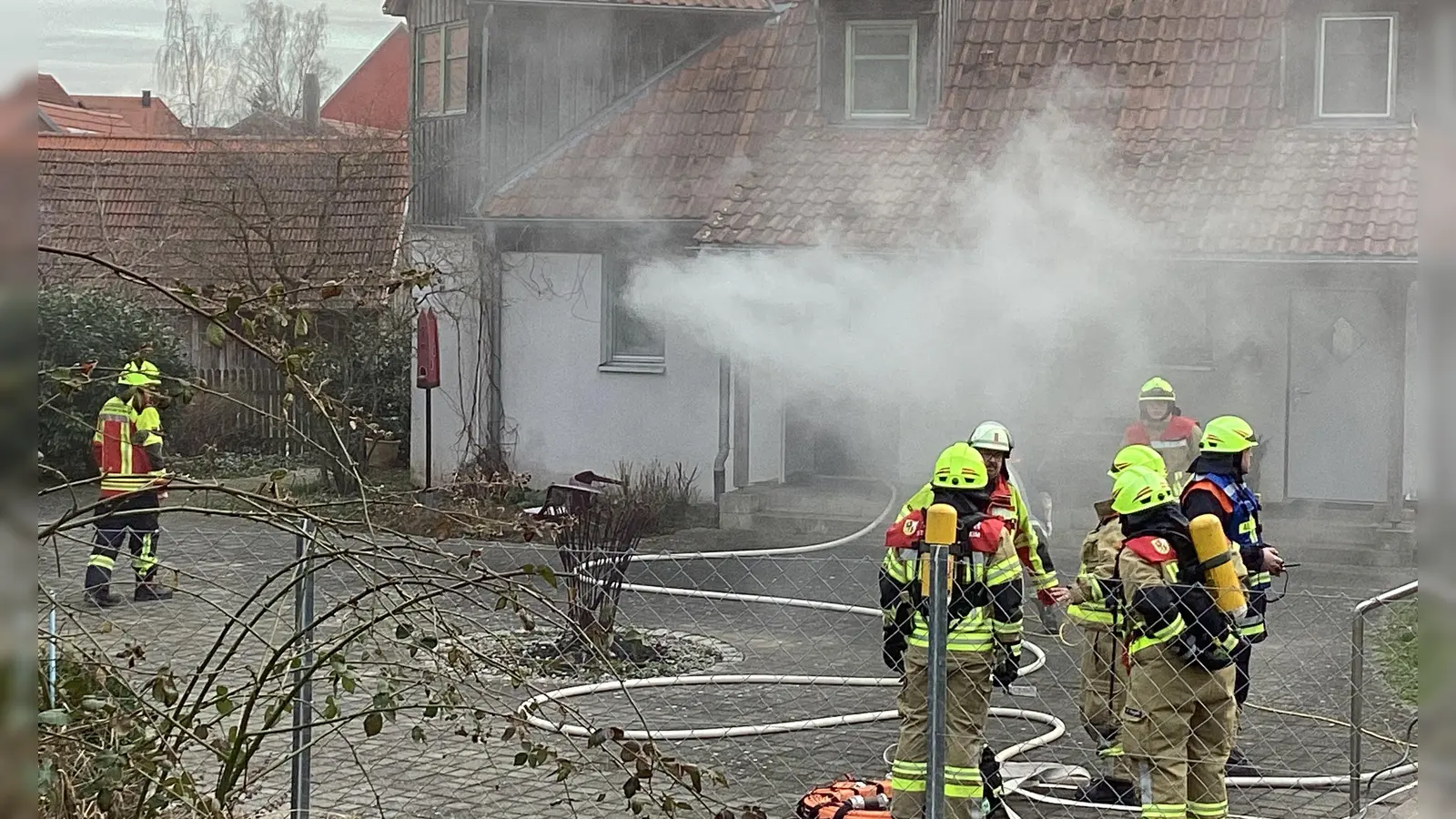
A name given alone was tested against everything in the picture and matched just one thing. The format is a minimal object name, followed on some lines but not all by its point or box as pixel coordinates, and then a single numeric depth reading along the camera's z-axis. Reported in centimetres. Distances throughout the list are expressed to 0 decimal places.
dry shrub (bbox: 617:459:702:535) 1599
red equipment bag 597
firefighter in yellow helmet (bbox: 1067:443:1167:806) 691
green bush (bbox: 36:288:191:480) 1748
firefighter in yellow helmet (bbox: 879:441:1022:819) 586
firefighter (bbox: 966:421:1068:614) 684
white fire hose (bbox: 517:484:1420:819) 677
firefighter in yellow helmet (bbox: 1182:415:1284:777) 670
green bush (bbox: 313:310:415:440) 1991
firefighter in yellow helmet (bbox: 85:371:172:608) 942
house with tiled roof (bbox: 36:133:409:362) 2012
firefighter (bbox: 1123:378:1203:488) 1005
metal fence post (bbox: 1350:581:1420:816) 570
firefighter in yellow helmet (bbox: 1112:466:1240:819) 565
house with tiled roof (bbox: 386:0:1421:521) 1500
